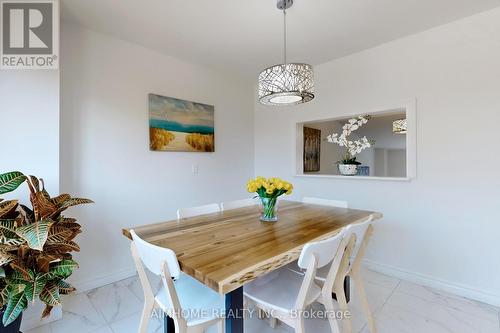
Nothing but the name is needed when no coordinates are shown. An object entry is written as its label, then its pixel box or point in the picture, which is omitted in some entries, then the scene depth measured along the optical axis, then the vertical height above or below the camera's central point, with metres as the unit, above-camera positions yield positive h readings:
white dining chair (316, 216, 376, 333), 1.37 -0.66
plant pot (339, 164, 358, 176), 2.77 -0.04
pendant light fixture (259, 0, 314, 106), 1.64 +0.59
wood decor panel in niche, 3.61 +0.26
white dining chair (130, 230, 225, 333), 1.02 -0.69
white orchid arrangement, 2.74 +0.27
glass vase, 1.71 -0.32
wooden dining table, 0.96 -0.40
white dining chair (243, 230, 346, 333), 1.09 -0.70
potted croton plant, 1.21 -0.48
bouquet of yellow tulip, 1.67 -0.18
